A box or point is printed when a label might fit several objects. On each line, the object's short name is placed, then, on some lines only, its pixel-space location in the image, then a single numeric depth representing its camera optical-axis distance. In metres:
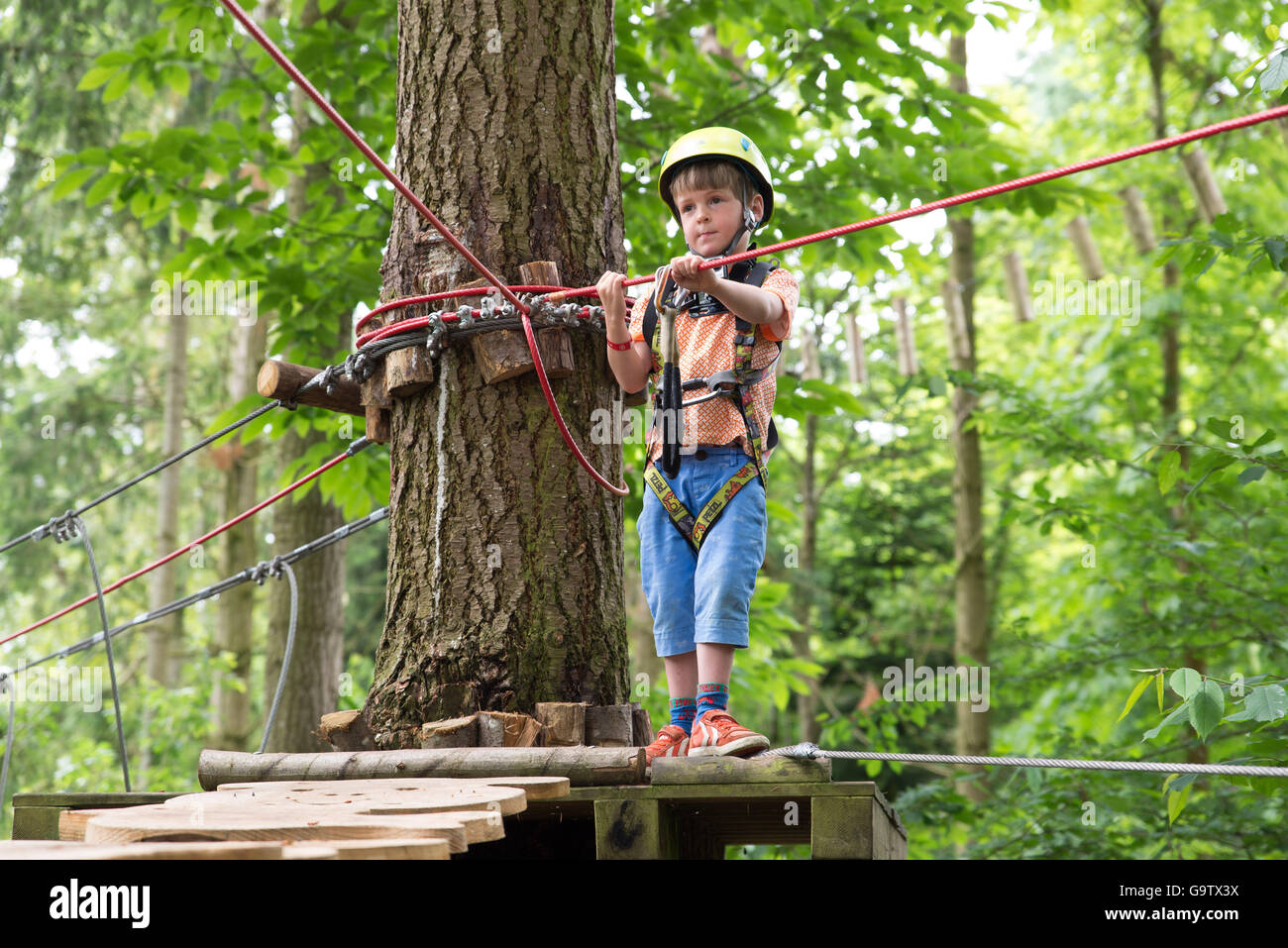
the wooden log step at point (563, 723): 2.89
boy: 2.92
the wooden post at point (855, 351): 10.33
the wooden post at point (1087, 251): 8.71
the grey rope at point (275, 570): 4.00
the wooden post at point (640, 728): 3.08
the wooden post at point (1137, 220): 9.57
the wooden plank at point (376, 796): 1.91
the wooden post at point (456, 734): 2.86
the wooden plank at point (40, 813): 2.97
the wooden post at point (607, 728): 2.98
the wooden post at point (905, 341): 10.05
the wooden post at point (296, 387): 3.60
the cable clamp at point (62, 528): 3.82
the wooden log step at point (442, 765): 2.54
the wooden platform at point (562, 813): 1.67
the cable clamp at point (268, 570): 4.03
